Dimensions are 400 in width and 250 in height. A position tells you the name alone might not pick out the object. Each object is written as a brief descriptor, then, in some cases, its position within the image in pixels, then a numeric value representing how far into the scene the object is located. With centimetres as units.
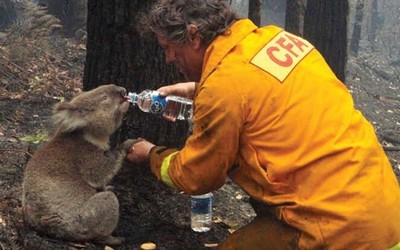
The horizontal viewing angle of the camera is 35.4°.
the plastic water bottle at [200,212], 527
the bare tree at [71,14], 1421
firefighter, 369
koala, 454
